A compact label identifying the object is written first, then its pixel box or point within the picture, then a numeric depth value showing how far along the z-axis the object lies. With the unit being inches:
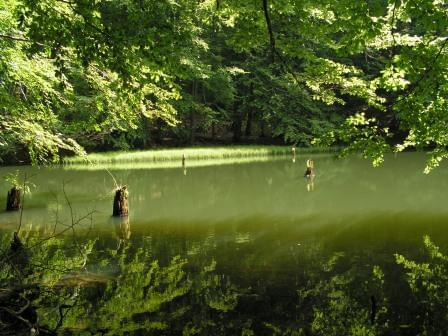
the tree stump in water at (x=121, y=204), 615.8
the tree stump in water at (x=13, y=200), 644.7
